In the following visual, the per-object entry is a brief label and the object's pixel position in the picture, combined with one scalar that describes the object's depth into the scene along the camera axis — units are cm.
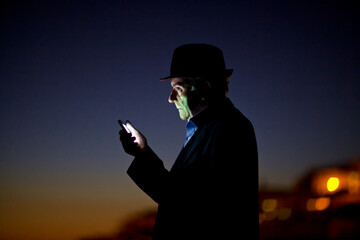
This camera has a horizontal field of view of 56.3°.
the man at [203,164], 201
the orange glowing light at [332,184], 1997
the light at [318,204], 1905
